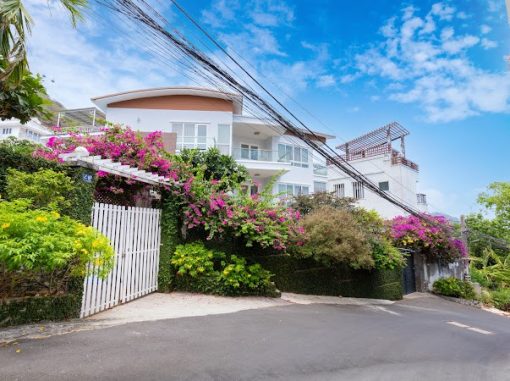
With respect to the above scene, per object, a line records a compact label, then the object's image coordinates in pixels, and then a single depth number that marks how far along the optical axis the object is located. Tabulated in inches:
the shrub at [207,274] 335.3
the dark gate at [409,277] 720.2
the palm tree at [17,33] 213.9
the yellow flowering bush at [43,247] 152.5
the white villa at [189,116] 796.0
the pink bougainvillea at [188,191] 320.8
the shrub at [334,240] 406.3
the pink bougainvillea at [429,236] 716.0
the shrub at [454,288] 722.8
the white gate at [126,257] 236.4
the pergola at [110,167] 234.7
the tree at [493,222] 1123.6
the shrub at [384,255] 508.7
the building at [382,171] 1098.7
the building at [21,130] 1163.9
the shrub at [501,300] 711.0
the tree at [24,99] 233.3
